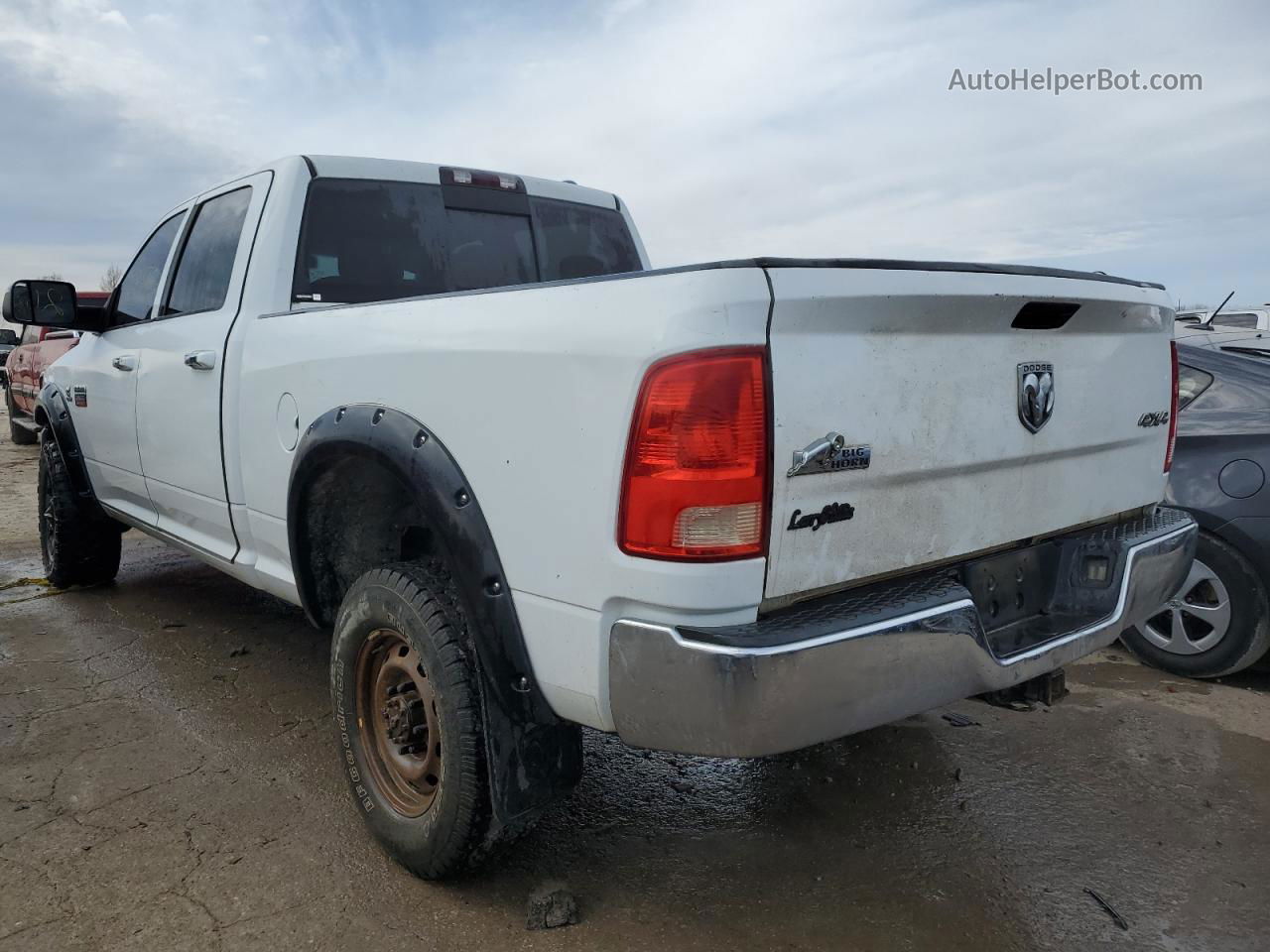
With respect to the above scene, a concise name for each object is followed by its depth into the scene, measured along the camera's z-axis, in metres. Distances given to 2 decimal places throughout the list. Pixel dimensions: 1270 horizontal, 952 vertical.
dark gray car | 3.53
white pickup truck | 1.68
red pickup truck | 9.55
